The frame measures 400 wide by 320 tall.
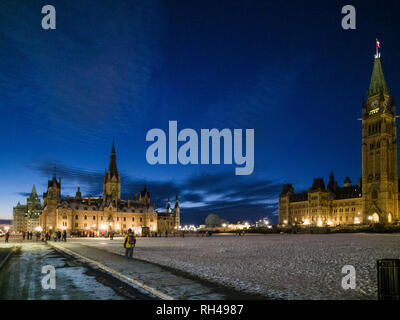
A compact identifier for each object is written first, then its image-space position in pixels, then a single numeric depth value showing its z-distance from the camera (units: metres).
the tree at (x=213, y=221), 192.50
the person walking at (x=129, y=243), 19.22
